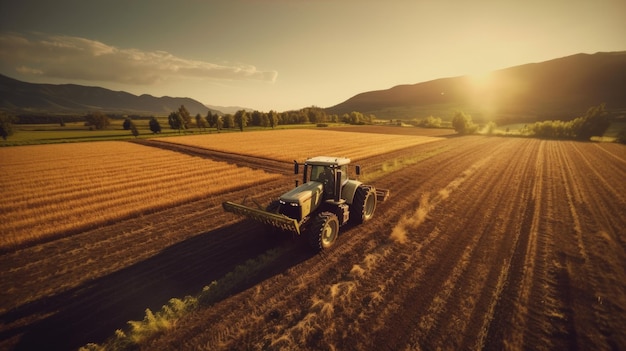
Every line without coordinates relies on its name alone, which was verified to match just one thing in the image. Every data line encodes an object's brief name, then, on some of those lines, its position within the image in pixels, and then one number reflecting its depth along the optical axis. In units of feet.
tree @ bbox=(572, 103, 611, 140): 149.79
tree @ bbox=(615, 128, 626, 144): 135.44
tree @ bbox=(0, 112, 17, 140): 142.61
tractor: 24.09
